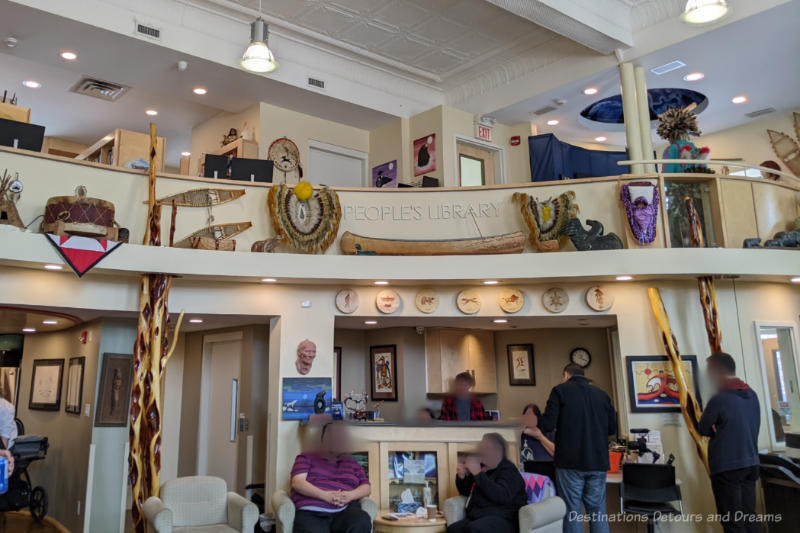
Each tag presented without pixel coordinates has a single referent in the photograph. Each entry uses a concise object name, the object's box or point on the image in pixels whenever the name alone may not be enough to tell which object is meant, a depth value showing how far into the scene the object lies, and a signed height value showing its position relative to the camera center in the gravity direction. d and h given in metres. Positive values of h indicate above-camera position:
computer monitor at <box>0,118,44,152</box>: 5.99 +2.52
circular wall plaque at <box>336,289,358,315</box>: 6.95 +1.01
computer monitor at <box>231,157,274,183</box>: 7.05 +2.51
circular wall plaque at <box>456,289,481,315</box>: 7.02 +0.99
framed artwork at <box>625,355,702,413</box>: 6.62 +0.05
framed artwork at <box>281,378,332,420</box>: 6.61 -0.03
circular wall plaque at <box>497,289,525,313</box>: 6.97 +0.99
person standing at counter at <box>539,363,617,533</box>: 5.11 -0.44
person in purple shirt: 5.18 -0.78
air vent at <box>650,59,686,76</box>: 9.38 +4.75
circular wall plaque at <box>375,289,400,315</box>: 7.00 +1.00
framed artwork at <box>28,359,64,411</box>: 8.52 +0.22
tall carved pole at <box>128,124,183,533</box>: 5.95 +0.16
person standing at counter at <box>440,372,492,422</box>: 7.74 -0.16
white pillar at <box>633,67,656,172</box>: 8.98 +3.91
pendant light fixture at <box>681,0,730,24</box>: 5.62 +3.34
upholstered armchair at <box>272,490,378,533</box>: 5.22 -0.96
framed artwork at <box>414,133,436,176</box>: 10.59 +3.98
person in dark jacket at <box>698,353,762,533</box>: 5.32 -0.52
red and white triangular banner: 5.62 +1.33
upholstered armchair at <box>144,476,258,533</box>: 5.26 -0.92
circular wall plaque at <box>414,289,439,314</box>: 7.02 +1.01
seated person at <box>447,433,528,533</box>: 4.90 -0.79
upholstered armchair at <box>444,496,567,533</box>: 4.75 -0.95
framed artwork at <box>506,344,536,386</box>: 9.57 +0.39
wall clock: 9.23 +0.47
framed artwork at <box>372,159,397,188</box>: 10.89 +3.79
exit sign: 11.07 +4.51
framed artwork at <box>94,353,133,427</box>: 7.26 +0.09
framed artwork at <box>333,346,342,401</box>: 9.03 +0.34
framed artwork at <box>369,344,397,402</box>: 8.87 +0.31
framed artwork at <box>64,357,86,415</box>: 7.69 +0.18
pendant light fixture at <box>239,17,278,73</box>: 6.37 +3.36
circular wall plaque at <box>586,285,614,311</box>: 6.87 +0.96
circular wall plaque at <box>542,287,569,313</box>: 6.93 +0.98
